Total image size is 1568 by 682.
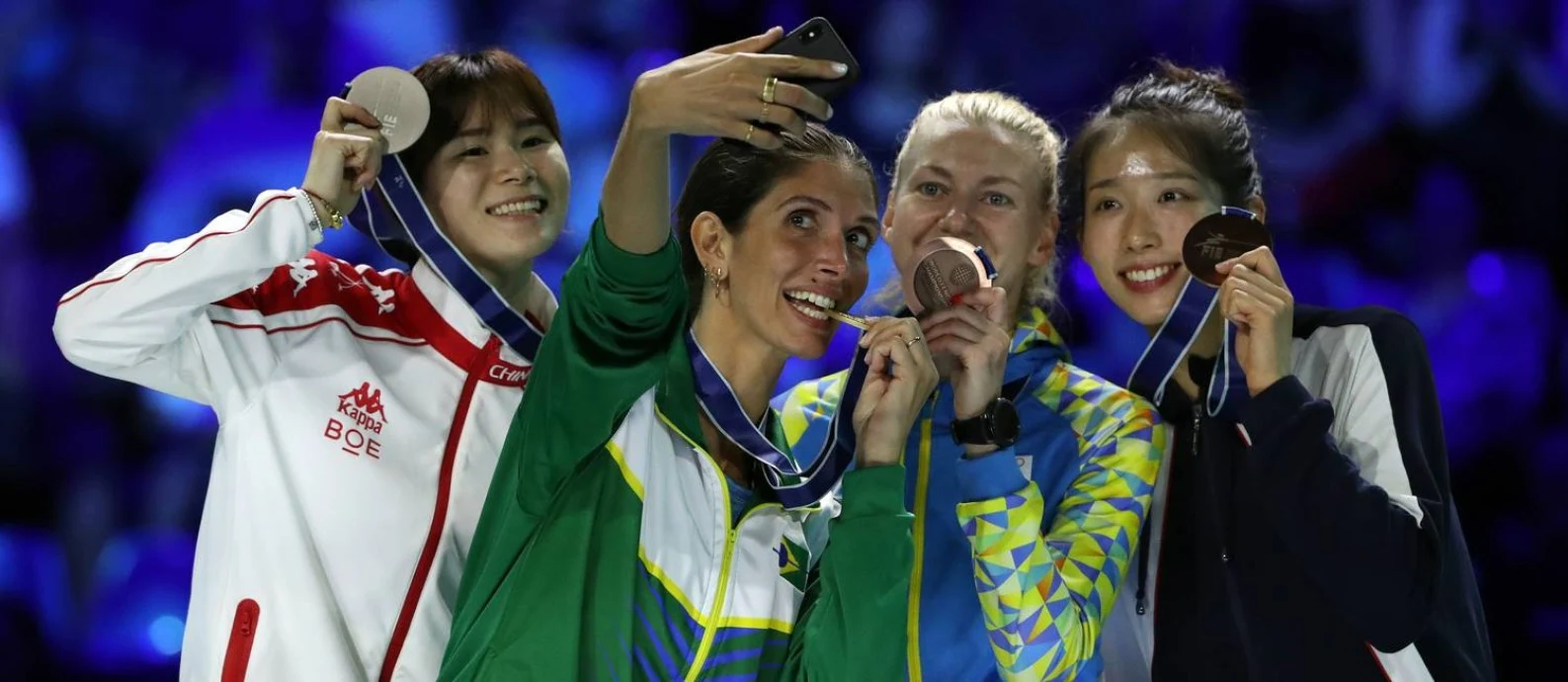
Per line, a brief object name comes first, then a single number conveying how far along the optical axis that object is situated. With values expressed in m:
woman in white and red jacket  10.83
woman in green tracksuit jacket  10.64
